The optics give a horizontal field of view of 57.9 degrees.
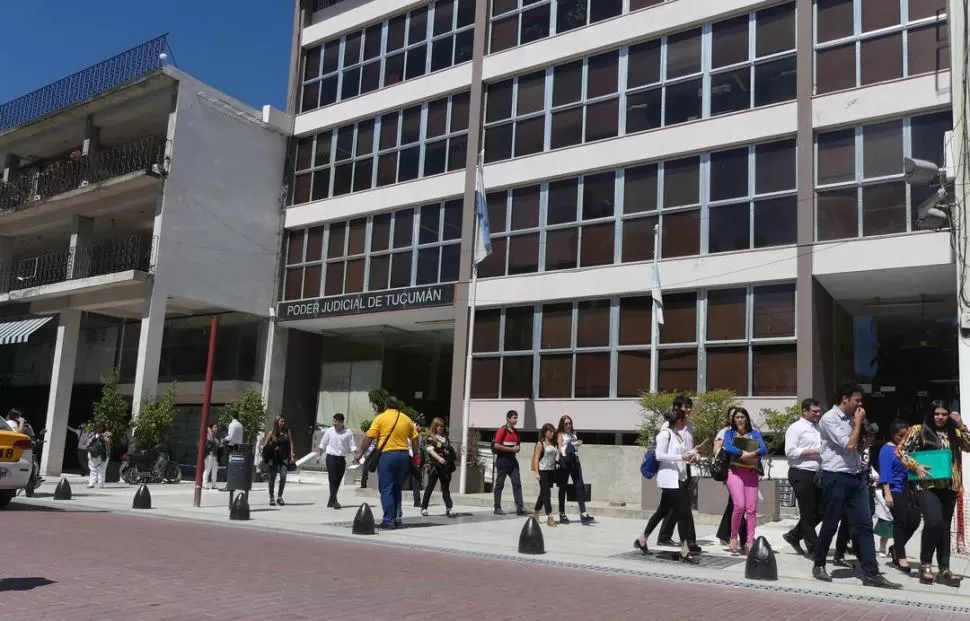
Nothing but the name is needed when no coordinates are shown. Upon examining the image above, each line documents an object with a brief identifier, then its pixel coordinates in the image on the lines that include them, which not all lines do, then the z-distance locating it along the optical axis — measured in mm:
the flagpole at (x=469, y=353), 23328
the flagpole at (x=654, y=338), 20500
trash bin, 14797
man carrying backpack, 14312
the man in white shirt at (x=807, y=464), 9539
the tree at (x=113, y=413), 23547
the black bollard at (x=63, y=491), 16266
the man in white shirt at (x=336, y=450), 15930
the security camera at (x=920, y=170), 12578
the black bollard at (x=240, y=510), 13469
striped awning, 28203
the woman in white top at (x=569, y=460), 13391
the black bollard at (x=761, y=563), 8502
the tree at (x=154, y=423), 23453
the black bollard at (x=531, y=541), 10053
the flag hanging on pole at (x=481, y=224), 21344
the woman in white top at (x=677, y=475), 9547
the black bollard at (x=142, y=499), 14984
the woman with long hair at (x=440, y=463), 14388
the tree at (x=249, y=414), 25562
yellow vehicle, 13164
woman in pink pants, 10117
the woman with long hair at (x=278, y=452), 16641
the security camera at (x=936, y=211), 13203
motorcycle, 22750
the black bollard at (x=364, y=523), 11664
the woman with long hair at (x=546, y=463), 13266
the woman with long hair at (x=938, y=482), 8406
